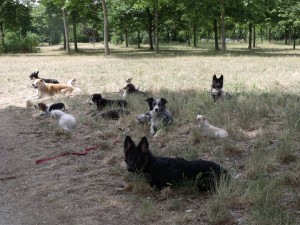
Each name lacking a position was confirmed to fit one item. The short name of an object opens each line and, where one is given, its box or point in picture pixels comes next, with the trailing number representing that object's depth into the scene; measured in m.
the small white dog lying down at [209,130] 7.03
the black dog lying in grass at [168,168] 4.85
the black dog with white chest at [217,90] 10.19
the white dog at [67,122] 8.57
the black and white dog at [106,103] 10.03
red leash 6.56
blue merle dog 7.93
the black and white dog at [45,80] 14.67
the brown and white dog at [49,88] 12.64
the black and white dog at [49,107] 9.97
